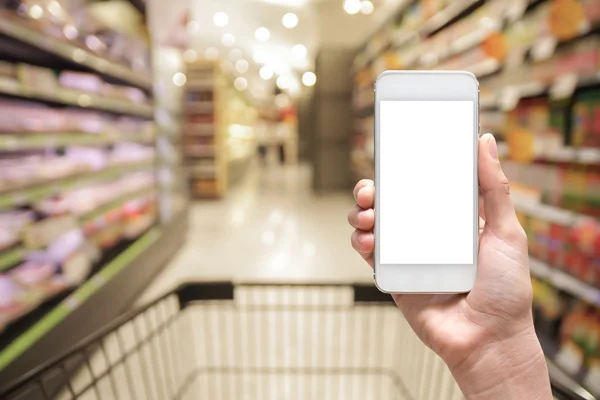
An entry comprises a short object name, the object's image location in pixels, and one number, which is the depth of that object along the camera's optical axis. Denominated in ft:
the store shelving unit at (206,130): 24.25
